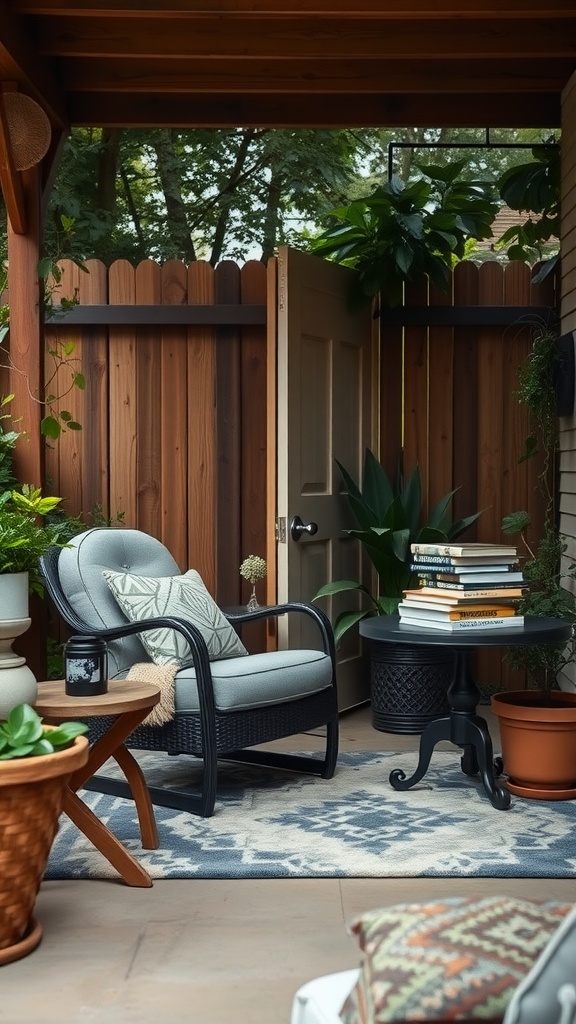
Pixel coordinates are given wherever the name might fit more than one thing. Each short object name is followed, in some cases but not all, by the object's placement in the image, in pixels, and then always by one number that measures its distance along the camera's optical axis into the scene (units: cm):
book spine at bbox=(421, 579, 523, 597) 347
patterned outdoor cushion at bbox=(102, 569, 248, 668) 365
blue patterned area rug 290
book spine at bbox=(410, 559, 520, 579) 349
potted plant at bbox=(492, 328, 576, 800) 355
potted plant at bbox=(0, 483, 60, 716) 259
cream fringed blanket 340
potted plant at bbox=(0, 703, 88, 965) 225
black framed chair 338
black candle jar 284
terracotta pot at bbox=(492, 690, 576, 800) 353
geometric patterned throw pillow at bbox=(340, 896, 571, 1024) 112
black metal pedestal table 333
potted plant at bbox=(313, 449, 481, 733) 470
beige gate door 455
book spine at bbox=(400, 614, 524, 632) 344
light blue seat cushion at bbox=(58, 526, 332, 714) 343
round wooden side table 271
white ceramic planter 258
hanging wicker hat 405
